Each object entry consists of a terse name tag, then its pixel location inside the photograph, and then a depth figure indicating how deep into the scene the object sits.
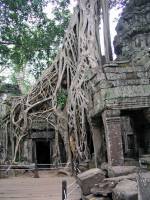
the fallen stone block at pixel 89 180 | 4.11
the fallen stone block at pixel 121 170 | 4.30
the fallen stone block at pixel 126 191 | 3.05
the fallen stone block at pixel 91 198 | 3.66
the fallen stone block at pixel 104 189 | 3.68
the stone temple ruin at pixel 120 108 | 4.97
